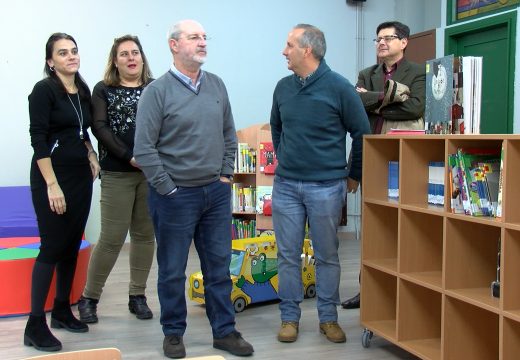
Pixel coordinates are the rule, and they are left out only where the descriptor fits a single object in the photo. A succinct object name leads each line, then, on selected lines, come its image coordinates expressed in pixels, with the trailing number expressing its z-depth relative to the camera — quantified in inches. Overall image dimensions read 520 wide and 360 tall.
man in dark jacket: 134.5
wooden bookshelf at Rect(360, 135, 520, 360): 90.1
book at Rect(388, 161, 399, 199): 122.0
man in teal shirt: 122.1
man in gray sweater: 111.6
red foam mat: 148.3
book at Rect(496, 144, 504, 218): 90.1
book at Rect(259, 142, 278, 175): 230.5
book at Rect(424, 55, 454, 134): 105.5
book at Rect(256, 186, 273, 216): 227.9
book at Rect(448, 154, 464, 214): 100.1
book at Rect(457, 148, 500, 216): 97.0
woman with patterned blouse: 134.8
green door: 216.4
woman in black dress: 120.2
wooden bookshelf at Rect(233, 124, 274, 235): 232.1
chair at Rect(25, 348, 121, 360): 53.9
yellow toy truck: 153.0
